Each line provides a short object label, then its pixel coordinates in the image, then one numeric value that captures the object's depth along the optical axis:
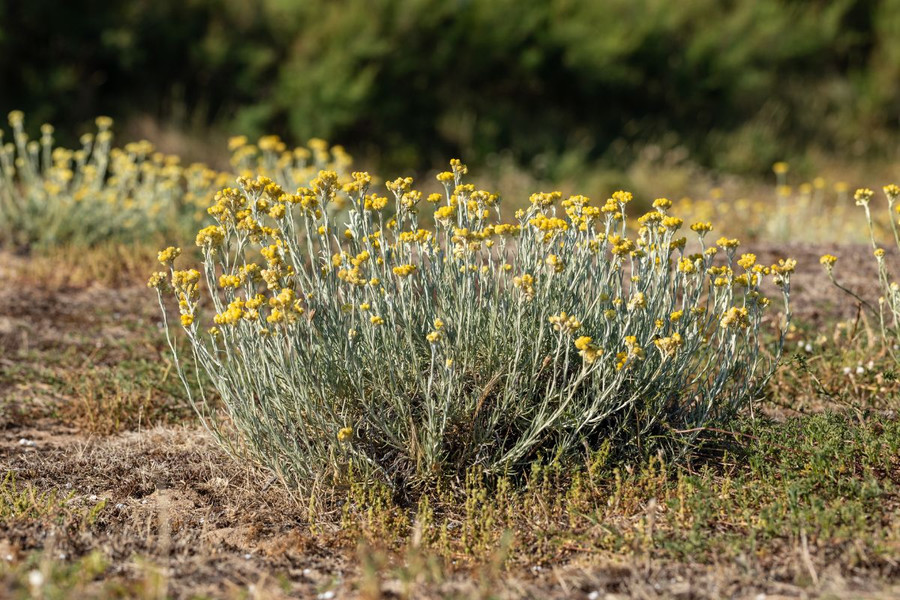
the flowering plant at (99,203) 13.50
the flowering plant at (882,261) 7.21
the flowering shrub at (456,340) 6.52
